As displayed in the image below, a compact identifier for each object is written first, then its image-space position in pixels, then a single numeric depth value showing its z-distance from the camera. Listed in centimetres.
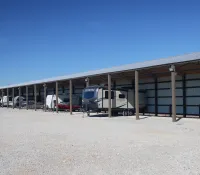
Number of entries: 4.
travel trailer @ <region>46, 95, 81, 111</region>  3677
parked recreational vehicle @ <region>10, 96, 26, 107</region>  4811
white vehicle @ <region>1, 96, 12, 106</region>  5271
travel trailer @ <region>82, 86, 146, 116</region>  2553
